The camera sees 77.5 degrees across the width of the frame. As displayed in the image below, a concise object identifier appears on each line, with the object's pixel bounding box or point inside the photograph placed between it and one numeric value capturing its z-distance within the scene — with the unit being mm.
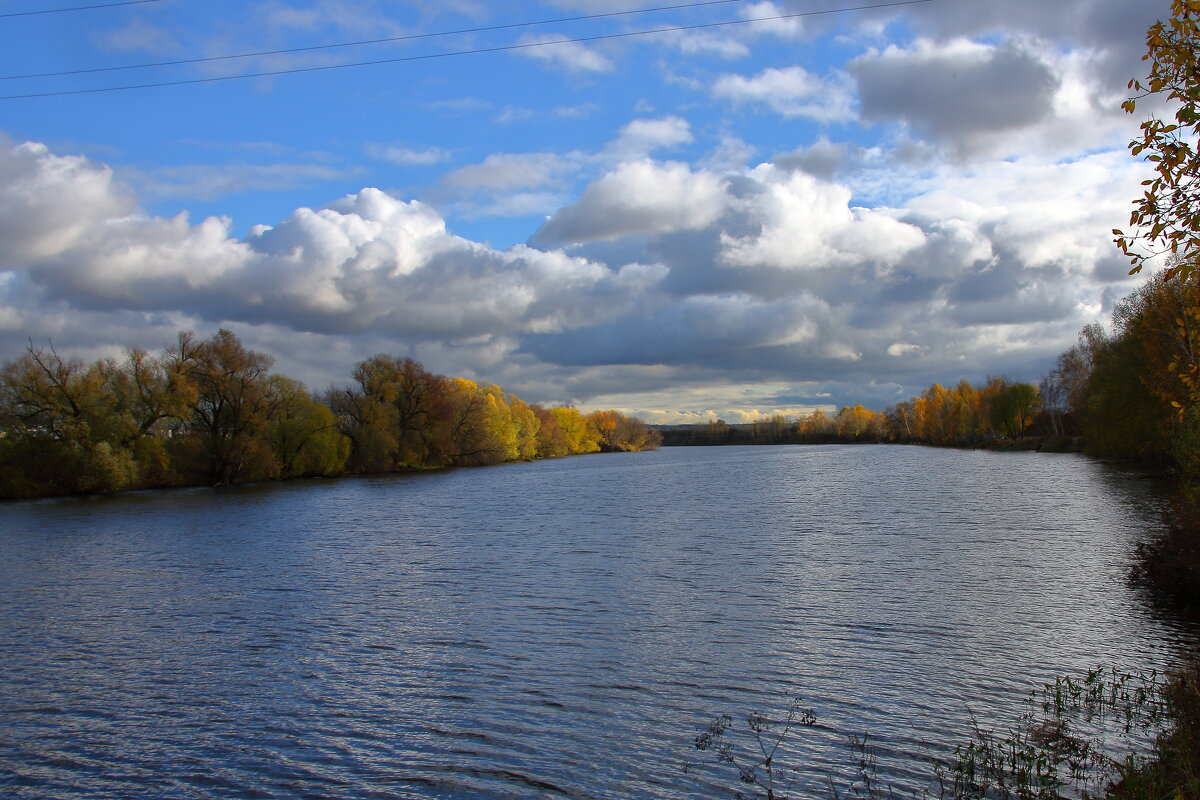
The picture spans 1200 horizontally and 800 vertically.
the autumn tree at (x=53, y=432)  58031
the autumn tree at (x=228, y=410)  72000
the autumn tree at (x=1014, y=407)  119188
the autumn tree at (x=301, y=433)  80062
